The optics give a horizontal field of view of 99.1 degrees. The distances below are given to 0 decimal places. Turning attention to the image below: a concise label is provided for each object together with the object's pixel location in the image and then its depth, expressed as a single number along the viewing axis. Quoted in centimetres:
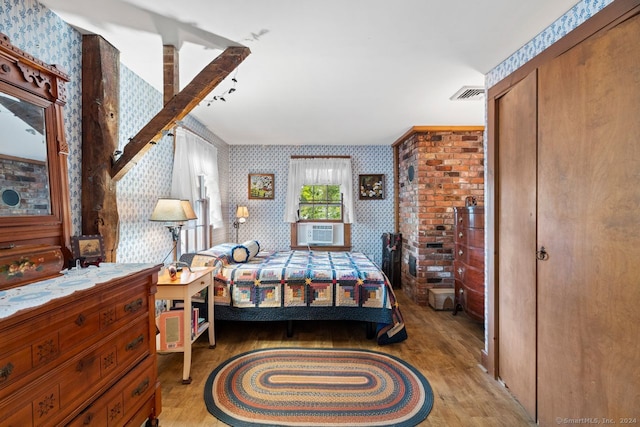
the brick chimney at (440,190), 370
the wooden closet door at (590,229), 115
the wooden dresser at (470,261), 273
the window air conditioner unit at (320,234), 486
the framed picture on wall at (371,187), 488
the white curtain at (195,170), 287
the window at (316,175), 480
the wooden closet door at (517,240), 168
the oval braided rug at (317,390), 168
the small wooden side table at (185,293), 198
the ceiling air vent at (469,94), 250
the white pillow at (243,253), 304
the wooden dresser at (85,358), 88
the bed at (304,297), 262
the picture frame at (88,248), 146
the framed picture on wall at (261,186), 489
